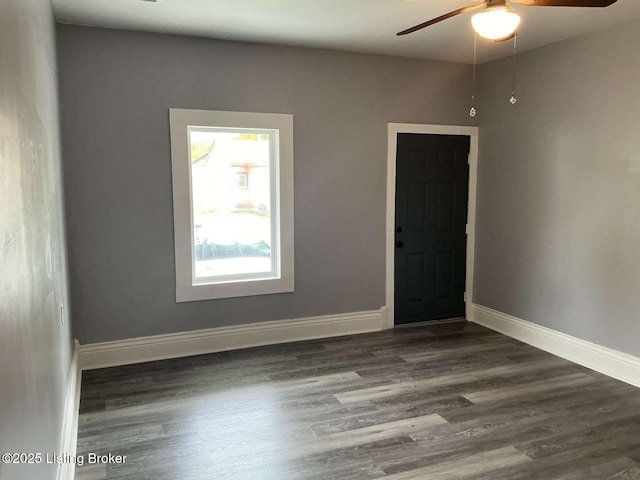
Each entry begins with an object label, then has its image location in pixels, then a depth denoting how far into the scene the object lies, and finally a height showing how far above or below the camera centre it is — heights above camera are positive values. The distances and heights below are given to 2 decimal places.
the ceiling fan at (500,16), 2.37 +0.82
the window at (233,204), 4.12 -0.16
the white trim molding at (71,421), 2.33 -1.32
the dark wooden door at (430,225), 4.94 -0.40
